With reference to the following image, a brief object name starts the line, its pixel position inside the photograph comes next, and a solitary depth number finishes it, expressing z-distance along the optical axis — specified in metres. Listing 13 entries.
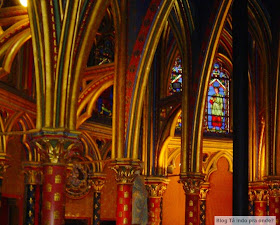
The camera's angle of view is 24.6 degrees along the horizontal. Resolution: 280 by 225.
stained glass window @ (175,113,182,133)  27.07
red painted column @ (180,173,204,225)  19.23
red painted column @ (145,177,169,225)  22.30
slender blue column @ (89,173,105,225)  23.92
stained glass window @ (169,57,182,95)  27.72
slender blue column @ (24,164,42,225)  20.58
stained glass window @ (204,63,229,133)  28.23
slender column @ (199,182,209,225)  26.48
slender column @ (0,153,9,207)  18.92
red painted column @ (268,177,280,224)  19.94
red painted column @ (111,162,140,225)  16.98
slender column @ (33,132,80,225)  12.05
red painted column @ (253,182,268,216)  23.08
